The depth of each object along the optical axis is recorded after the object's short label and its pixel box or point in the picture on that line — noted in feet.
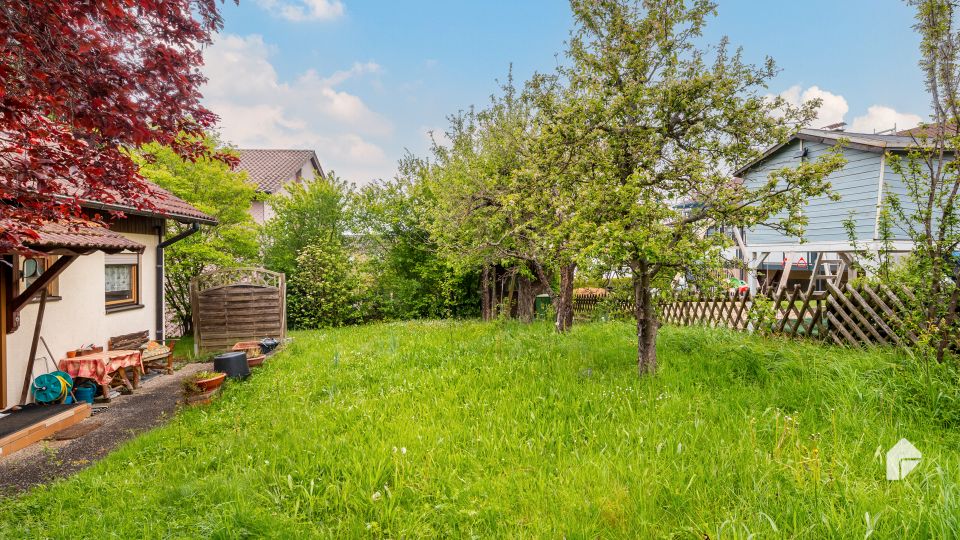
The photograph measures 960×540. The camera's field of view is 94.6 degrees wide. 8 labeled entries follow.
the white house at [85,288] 19.35
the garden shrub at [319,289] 44.09
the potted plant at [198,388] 19.67
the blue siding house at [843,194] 39.01
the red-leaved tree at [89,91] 7.97
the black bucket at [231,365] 23.12
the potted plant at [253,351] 26.23
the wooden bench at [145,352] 27.43
